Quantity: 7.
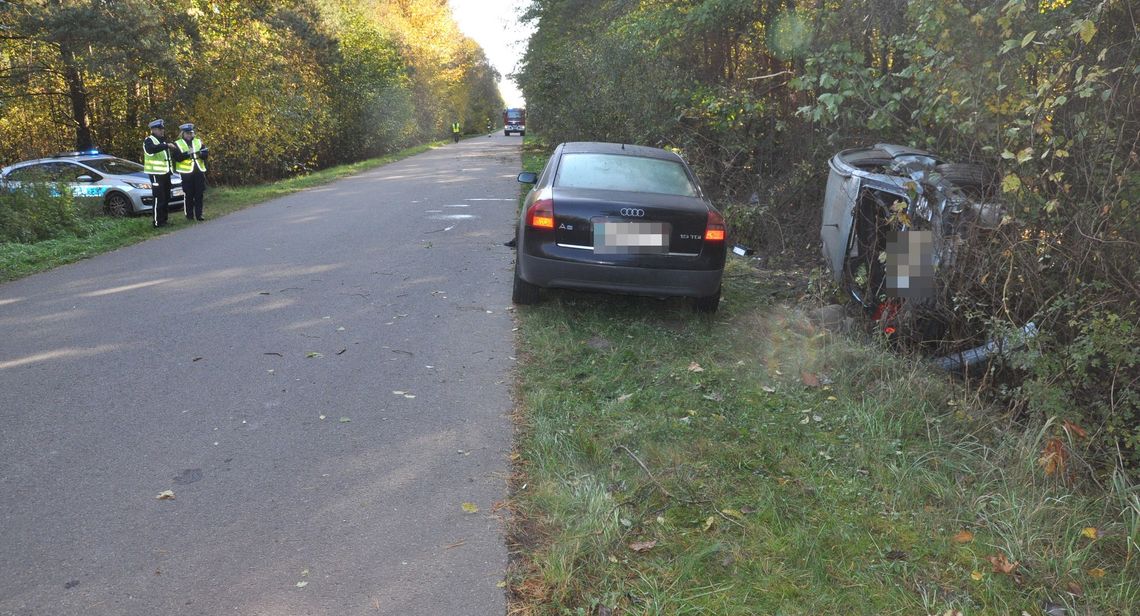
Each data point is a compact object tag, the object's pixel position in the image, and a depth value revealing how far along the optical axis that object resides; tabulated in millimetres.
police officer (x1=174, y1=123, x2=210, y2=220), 13023
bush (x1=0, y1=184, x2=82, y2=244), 11242
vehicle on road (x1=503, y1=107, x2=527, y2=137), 69000
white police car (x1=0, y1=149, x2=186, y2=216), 14742
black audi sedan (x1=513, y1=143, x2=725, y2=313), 6492
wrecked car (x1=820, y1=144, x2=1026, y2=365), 5074
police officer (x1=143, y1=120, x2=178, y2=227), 12617
